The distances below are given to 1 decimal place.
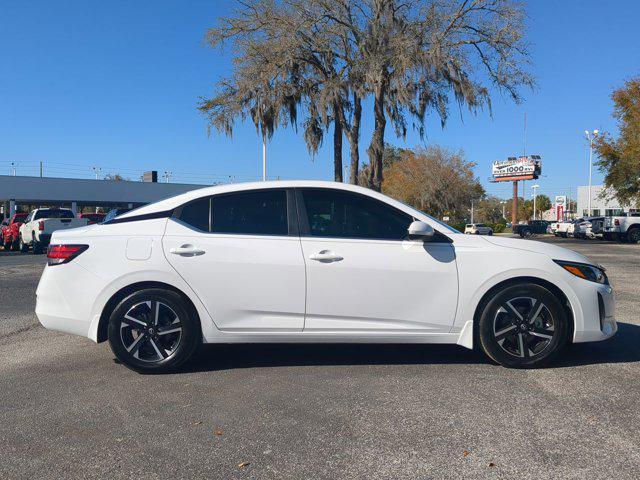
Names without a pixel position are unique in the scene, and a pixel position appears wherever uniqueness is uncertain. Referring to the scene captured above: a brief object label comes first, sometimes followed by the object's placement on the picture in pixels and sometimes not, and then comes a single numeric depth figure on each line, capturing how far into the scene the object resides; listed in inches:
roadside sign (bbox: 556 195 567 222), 2319.1
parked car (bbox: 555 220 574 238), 1602.5
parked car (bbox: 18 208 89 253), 795.4
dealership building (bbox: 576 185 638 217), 2657.0
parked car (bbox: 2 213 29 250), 932.0
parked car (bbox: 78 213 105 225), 924.6
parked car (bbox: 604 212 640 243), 1155.9
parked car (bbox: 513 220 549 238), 1943.4
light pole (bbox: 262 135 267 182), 1295.8
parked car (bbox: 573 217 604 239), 1269.7
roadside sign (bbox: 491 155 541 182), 3243.1
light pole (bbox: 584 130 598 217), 1342.2
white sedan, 183.3
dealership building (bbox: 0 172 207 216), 1676.9
